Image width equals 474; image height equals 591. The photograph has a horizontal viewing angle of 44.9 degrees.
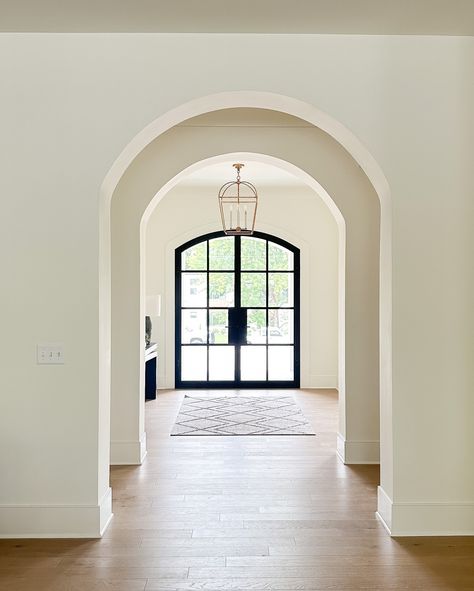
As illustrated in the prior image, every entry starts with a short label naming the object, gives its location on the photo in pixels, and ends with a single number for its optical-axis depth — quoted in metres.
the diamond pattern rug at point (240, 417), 5.91
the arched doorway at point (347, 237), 4.66
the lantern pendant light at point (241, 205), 8.42
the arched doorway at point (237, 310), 8.77
